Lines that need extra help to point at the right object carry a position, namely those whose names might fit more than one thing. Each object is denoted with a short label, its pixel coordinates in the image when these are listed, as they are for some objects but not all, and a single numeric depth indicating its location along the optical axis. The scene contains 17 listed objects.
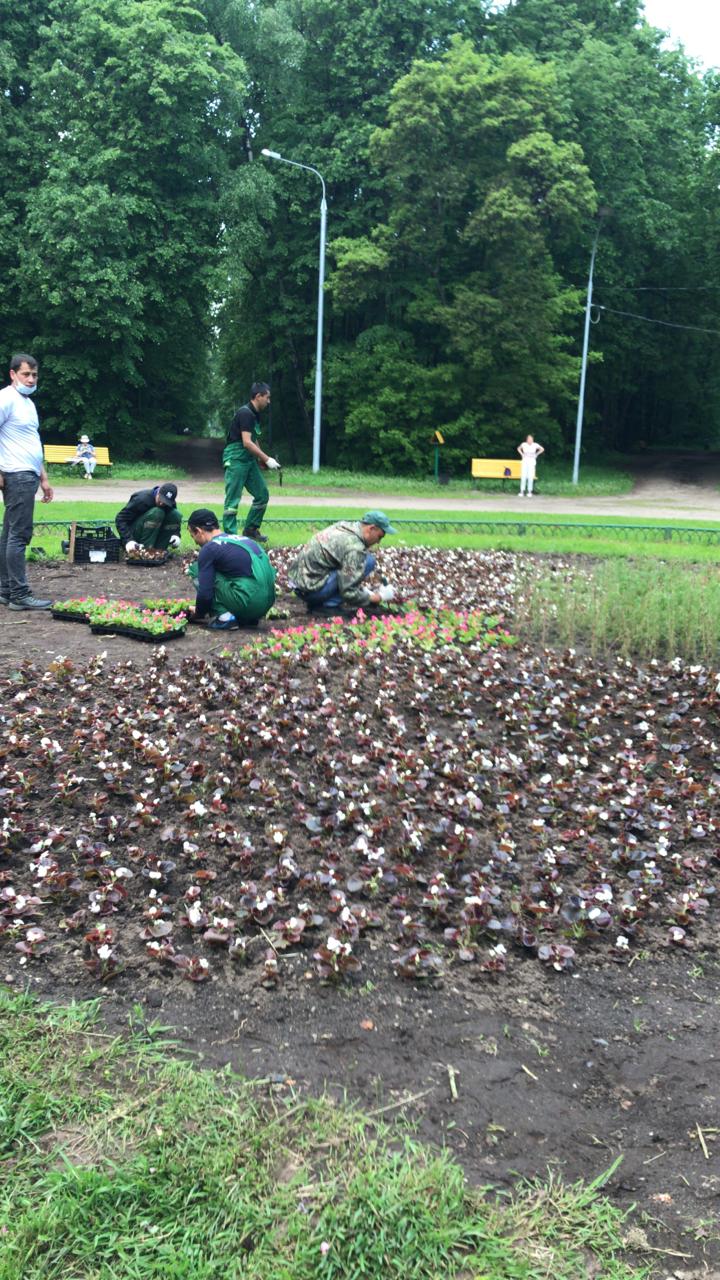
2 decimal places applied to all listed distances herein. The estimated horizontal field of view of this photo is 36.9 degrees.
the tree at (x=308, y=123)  36.94
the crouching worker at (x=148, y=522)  11.84
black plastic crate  12.00
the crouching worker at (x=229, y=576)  8.38
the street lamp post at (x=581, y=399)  37.09
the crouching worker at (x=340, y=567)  8.88
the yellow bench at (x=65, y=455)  32.14
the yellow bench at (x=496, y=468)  33.19
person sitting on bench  29.98
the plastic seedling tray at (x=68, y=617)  8.86
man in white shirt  9.33
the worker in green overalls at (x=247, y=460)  11.72
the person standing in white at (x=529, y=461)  30.97
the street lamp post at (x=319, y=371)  33.47
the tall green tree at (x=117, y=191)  32.66
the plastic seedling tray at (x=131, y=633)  8.12
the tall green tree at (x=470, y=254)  33.84
